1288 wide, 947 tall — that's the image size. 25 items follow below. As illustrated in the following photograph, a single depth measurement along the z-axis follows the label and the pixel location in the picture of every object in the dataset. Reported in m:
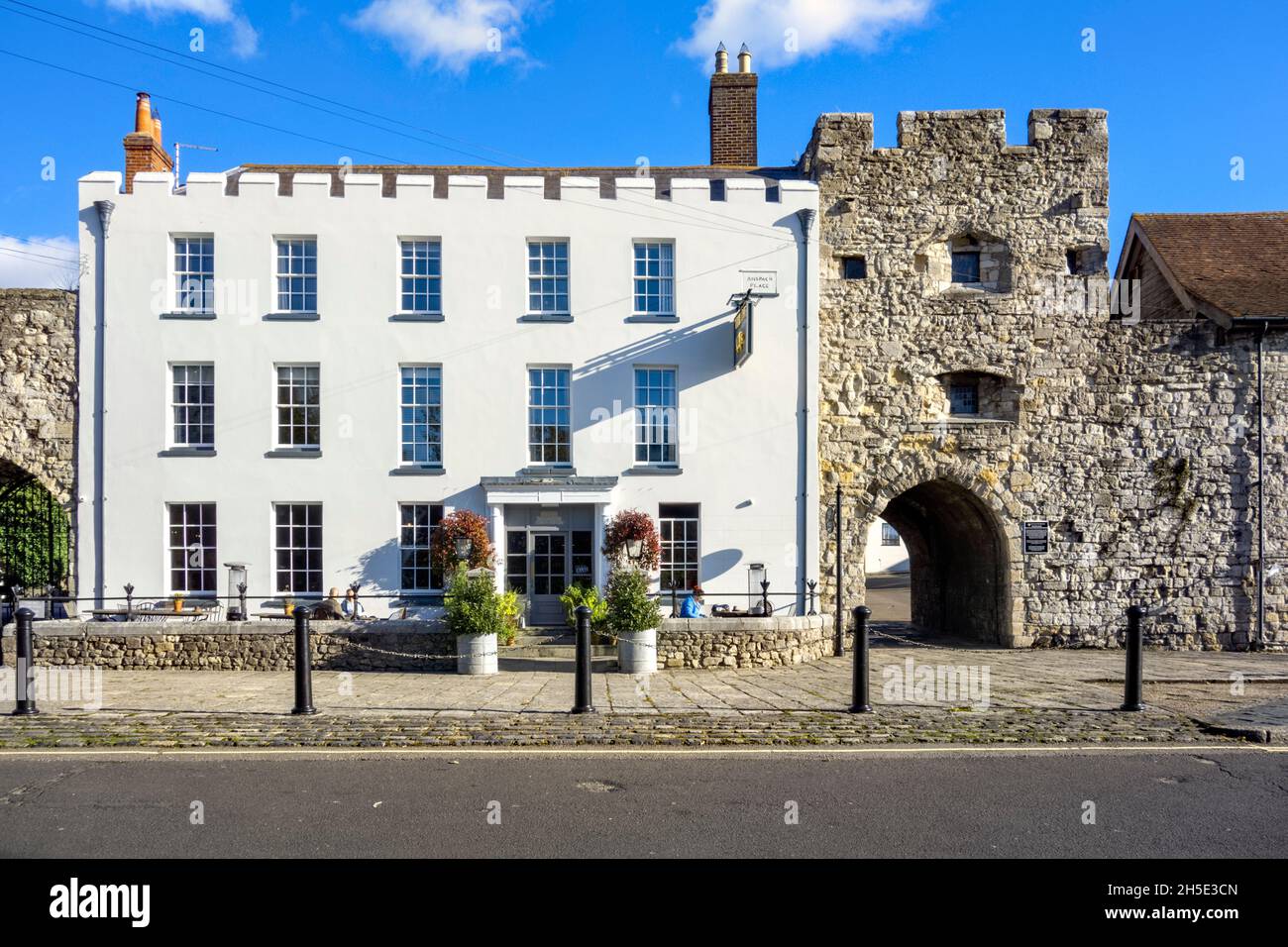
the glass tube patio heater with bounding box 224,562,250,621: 16.25
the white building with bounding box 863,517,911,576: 46.61
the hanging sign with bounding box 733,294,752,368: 17.17
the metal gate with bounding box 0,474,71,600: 17.83
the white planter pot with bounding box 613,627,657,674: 13.73
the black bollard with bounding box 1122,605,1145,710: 10.12
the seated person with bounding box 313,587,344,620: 16.38
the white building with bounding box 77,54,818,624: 17.66
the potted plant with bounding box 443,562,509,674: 13.58
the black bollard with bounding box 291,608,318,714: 9.80
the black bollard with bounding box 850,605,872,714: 9.96
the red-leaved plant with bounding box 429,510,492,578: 16.98
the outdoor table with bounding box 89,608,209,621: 15.73
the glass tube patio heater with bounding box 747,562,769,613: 17.86
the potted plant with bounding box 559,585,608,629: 14.46
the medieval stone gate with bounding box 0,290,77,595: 17.78
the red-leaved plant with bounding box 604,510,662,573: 17.25
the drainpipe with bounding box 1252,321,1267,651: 18.25
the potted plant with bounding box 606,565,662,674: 13.72
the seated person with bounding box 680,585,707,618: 15.73
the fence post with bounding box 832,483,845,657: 17.00
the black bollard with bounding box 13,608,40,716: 9.94
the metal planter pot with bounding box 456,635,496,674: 13.66
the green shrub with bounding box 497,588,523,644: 15.17
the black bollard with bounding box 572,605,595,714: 10.02
